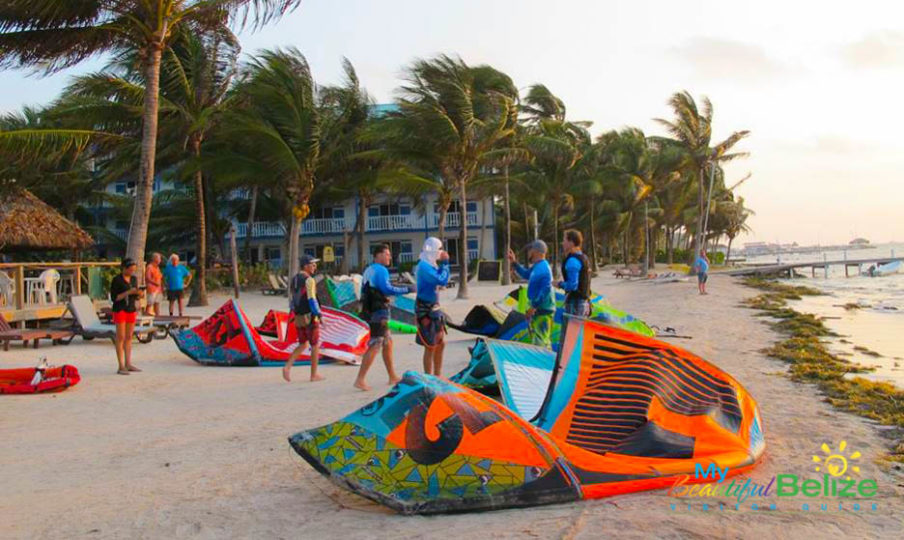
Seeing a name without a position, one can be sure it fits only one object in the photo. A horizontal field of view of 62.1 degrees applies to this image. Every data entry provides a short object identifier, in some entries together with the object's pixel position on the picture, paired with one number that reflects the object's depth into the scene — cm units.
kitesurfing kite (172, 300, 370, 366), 1005
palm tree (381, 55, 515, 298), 2127
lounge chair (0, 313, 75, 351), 1130
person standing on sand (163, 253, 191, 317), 1625
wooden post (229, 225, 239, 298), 2411
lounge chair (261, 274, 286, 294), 2636
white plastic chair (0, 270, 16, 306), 1497
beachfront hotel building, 4144
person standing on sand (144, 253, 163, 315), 1527
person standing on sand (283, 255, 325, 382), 852
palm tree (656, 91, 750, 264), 3822
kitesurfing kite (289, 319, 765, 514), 398
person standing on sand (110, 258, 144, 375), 909
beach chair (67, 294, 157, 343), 1194
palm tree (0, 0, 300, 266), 1345
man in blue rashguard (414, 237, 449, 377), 735
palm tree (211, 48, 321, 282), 1944
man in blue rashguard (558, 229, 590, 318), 718
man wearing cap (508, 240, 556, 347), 735
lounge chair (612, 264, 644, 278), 3959
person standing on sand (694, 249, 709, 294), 2602
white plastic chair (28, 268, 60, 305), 1590
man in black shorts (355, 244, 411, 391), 764
